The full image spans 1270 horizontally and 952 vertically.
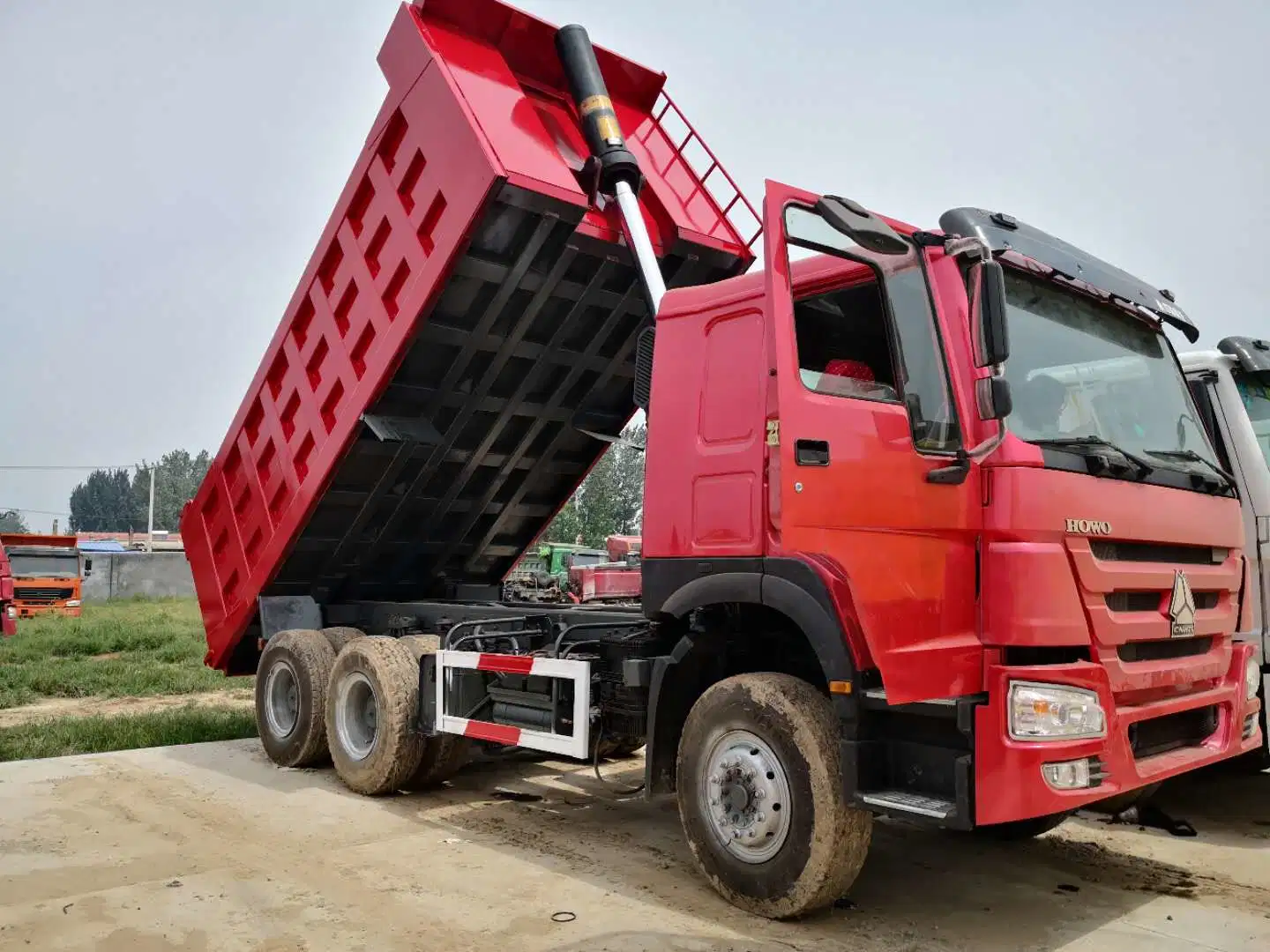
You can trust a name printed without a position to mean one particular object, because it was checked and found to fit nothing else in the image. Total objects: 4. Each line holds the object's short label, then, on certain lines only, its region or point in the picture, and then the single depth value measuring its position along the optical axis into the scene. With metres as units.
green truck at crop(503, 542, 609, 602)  8.44
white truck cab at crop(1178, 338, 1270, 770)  5.58
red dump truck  3.87
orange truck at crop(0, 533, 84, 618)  24.17
